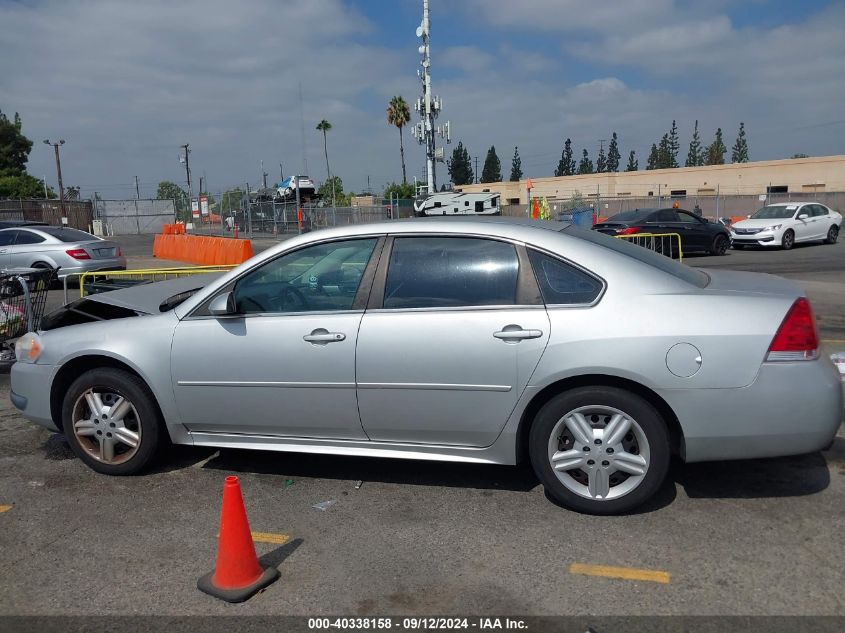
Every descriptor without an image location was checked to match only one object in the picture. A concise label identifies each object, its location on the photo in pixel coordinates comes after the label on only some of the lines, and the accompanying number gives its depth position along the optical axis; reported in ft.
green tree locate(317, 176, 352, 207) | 227.81
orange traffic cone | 10.51
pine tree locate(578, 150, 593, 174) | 411.75
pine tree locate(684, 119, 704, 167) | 356.63
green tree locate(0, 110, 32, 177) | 212.43
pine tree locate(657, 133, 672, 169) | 367.66
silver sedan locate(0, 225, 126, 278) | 50.55
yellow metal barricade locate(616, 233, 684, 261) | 47.14
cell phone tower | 99.40
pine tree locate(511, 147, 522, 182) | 403.54
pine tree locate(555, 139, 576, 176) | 408.46
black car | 63.16
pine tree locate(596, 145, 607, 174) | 399.52
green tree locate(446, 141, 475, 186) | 394.52
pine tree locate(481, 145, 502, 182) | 405.39
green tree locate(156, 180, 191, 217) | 146.10
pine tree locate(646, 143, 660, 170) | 374.84
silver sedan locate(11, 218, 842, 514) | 11.94
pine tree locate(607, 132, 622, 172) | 391.24
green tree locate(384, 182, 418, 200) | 274.24
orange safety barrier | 62.31
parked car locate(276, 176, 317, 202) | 135.85
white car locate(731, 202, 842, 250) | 70.13
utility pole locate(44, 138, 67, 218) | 185.19
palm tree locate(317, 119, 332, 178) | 250.37
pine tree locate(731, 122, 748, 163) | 345.31
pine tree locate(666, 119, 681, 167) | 370.53
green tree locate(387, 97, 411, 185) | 242.99
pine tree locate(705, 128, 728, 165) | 356.38
